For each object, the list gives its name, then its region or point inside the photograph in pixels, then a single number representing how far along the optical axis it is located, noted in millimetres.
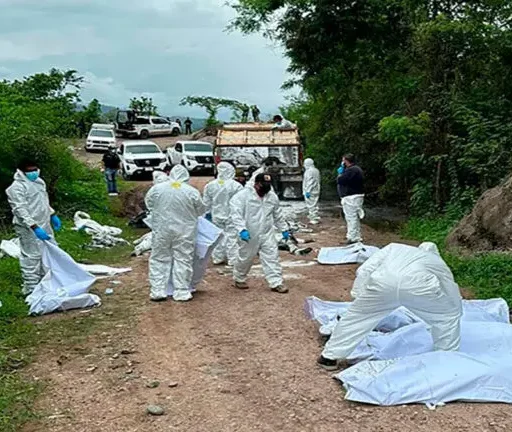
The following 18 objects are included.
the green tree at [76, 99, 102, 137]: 43700
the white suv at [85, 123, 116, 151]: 32531
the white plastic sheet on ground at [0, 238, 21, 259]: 10616
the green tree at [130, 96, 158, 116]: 48625
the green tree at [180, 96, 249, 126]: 44475
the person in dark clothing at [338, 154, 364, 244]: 11883
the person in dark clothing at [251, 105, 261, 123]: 34853
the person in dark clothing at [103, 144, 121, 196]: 19062
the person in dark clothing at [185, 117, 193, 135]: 46812
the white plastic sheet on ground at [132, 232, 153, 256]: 11781
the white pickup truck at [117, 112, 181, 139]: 41000
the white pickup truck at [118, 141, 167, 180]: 23797
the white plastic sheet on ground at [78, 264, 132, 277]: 10021
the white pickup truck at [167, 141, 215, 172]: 25734
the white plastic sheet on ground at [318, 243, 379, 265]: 10742
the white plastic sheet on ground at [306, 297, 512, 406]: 4891
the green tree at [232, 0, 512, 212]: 14250
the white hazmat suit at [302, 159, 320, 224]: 15766
